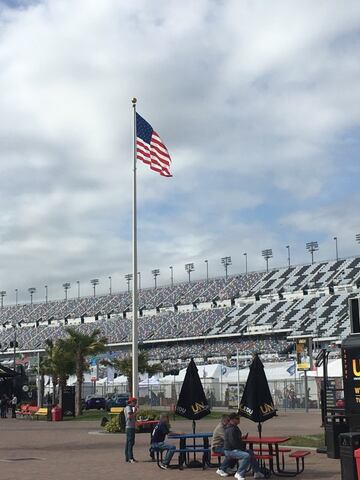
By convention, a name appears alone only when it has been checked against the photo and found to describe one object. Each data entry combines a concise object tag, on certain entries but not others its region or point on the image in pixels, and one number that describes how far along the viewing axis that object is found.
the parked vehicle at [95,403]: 54.66
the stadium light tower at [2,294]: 166.93
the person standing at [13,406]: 47.95
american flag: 28.17
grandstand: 89.62
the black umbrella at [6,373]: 47.84
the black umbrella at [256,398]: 15.59
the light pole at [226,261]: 137.38
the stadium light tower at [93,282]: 152.75
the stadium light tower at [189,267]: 140.00
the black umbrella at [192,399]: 18.11
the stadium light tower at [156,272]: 146.62
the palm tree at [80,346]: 47.97
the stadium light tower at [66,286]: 159.12
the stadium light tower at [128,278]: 149.54
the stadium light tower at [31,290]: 161.88
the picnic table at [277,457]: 14.63
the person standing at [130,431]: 17.55
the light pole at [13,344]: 59.53
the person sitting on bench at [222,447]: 14.69
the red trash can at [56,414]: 41.97
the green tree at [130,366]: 56.42
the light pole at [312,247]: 122.31
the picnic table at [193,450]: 16.09
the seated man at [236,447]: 14.02
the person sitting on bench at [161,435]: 16.80
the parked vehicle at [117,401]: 49.61
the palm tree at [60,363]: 48.81
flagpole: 26.45
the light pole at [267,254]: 130.00
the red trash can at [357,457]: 11.11
